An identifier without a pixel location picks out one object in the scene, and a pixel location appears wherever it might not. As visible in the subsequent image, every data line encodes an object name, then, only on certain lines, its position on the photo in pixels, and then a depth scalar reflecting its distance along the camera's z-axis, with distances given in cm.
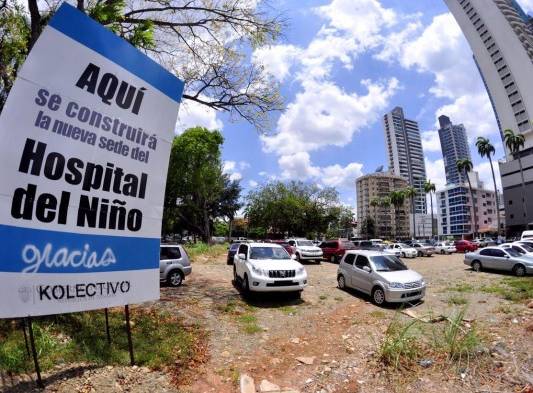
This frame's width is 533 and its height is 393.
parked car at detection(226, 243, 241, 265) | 2493
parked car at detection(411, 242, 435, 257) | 3703
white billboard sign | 376
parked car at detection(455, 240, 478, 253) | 4091
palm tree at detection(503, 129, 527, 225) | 7250
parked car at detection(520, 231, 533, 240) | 3294
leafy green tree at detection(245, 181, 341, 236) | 6278
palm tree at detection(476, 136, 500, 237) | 6950
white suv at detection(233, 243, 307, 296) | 1070
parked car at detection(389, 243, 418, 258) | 3476
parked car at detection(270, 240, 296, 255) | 2555
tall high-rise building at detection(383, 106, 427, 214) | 16538
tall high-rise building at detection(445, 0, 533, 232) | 9175
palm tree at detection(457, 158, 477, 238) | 7688
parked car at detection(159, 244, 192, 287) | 1345
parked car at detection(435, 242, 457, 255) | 4159
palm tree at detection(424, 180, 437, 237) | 8850
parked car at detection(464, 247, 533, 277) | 1745
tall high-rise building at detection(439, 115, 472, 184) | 19019
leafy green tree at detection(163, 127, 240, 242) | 3562
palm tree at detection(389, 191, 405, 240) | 9538
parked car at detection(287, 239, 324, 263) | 2550
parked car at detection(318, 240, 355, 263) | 2684
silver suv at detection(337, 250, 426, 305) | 1084
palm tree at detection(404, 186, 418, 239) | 9400
